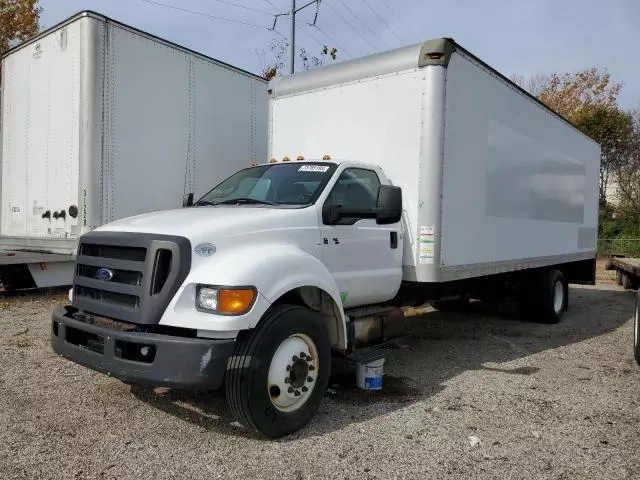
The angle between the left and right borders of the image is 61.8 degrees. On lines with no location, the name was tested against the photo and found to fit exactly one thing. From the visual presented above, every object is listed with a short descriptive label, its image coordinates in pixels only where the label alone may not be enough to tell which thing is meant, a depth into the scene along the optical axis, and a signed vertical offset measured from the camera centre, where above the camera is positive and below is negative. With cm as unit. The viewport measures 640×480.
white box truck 352 -26
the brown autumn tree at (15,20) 1831 +622
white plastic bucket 487 -150
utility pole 1750 +621
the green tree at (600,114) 2986 +593
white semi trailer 726 +107
